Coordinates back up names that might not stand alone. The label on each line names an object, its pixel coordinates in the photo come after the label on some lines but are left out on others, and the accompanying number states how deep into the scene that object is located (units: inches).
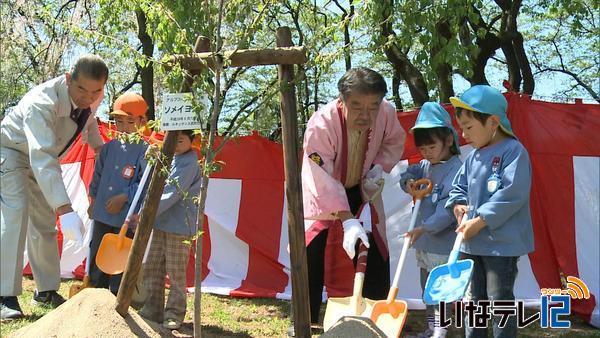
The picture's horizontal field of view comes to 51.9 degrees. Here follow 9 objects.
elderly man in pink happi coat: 125.2
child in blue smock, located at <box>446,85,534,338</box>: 104.9
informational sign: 108.2
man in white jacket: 136.7
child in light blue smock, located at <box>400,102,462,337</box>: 131.5
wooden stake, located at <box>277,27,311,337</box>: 113.5
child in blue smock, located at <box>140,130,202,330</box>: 143.4
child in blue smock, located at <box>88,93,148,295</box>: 157.1
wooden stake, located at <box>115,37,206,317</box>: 114.0
